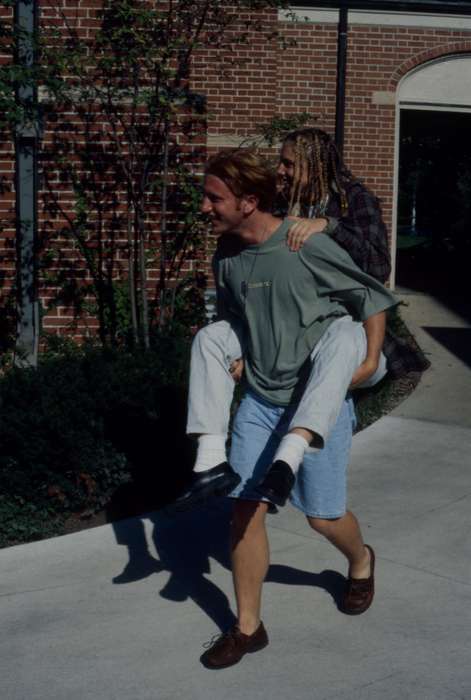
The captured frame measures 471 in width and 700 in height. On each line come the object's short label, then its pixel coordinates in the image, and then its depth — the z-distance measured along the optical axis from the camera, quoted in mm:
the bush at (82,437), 5539
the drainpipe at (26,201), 7348
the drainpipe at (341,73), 14336
